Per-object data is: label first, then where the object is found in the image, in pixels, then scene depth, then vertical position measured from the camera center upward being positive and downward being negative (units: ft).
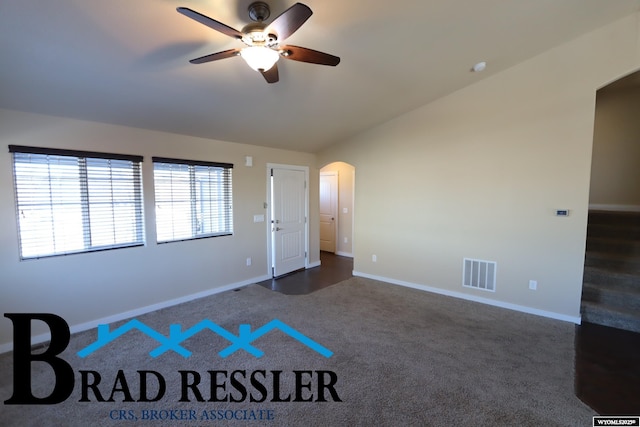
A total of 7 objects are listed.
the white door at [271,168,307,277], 16.60 -1.44
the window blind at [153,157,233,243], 12.13 -0.12
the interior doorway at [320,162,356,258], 22.34 -0.96
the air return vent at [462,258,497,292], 12.82 -3.61
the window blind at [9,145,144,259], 9.12 -0.14
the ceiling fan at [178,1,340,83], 5.01 +3.17
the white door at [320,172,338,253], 22.99 -1.06
